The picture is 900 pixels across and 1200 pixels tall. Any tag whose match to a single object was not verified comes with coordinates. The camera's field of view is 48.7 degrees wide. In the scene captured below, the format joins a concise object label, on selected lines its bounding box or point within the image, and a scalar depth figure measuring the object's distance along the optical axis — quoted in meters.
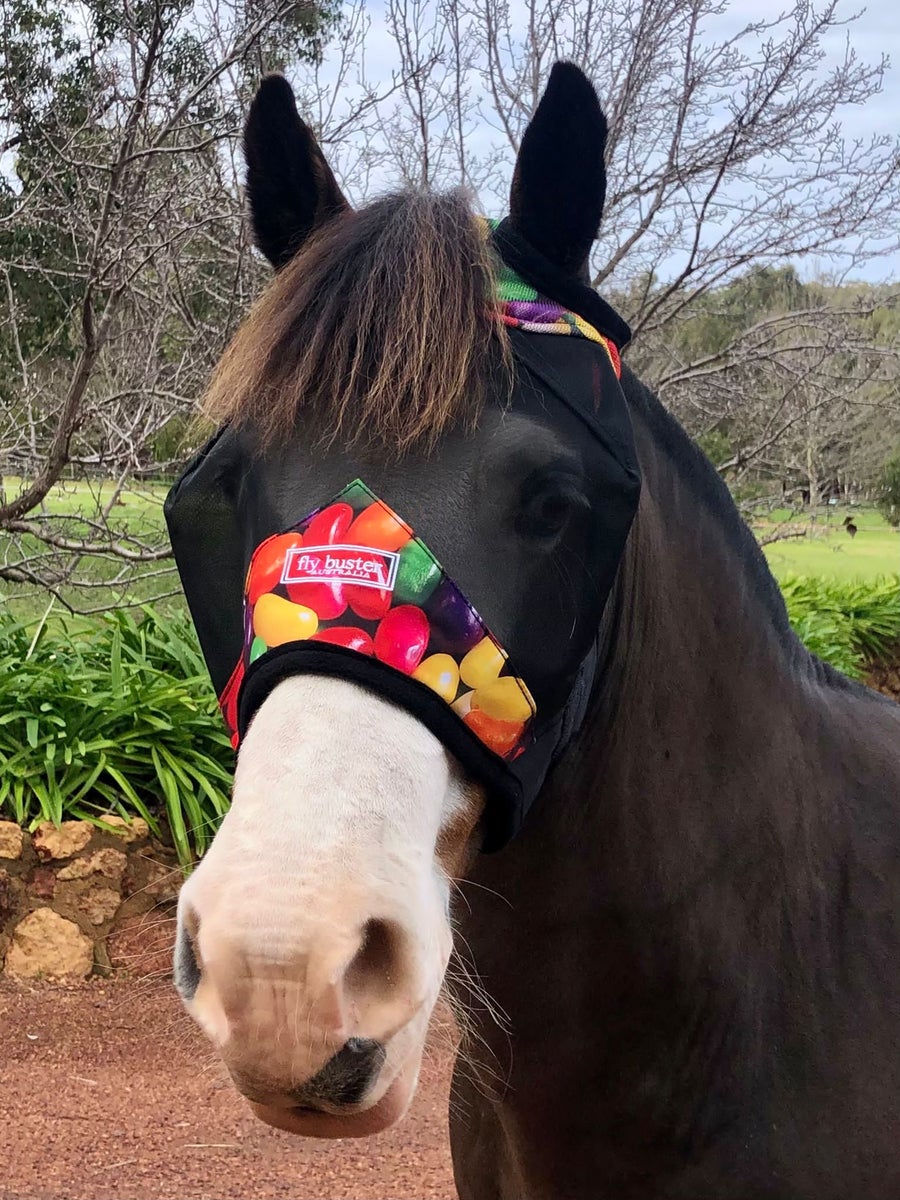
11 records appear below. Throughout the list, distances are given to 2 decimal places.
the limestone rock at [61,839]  4.98
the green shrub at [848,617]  9.75
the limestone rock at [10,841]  4.95
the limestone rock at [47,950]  4.94
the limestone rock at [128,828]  5.10
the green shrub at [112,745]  5.13
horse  1.17
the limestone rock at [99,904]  5.03
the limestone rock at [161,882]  5.04
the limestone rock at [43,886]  4.98
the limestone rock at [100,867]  5.01
